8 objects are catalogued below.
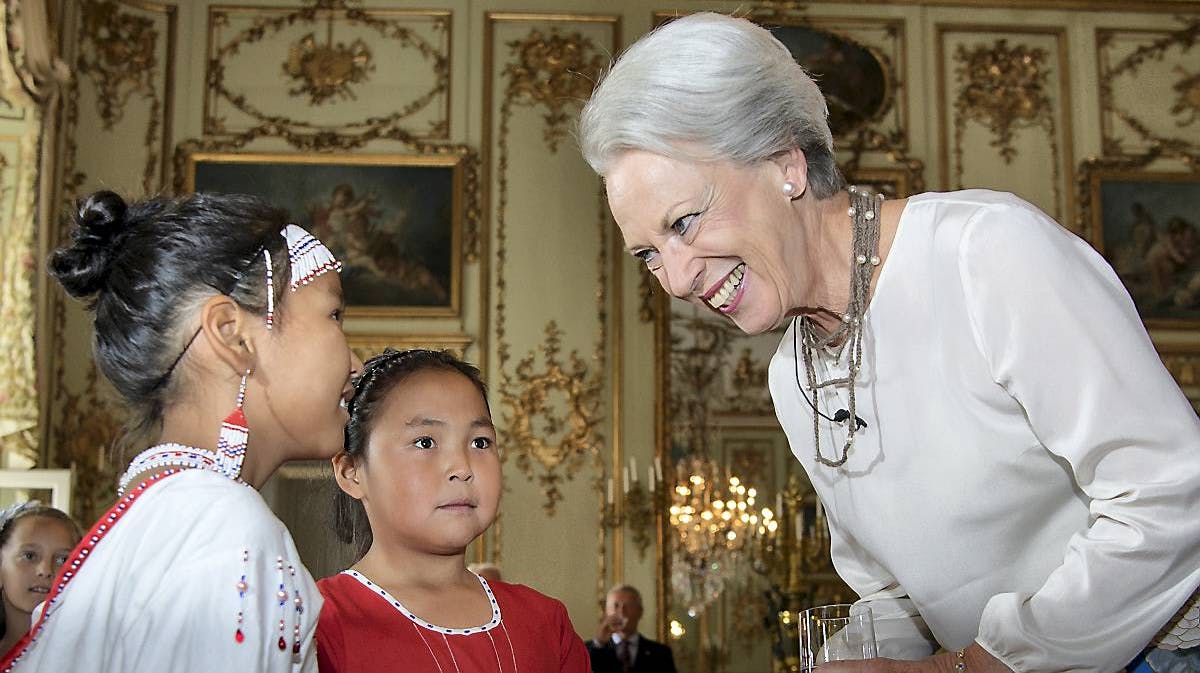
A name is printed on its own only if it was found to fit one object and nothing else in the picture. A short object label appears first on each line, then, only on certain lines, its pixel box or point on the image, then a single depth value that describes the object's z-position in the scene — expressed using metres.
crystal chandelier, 9.25
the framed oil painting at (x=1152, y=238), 9.92
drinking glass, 1.99
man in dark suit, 8.47
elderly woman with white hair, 1.86
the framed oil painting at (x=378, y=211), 9.51
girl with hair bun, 1.51
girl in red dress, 2.31
